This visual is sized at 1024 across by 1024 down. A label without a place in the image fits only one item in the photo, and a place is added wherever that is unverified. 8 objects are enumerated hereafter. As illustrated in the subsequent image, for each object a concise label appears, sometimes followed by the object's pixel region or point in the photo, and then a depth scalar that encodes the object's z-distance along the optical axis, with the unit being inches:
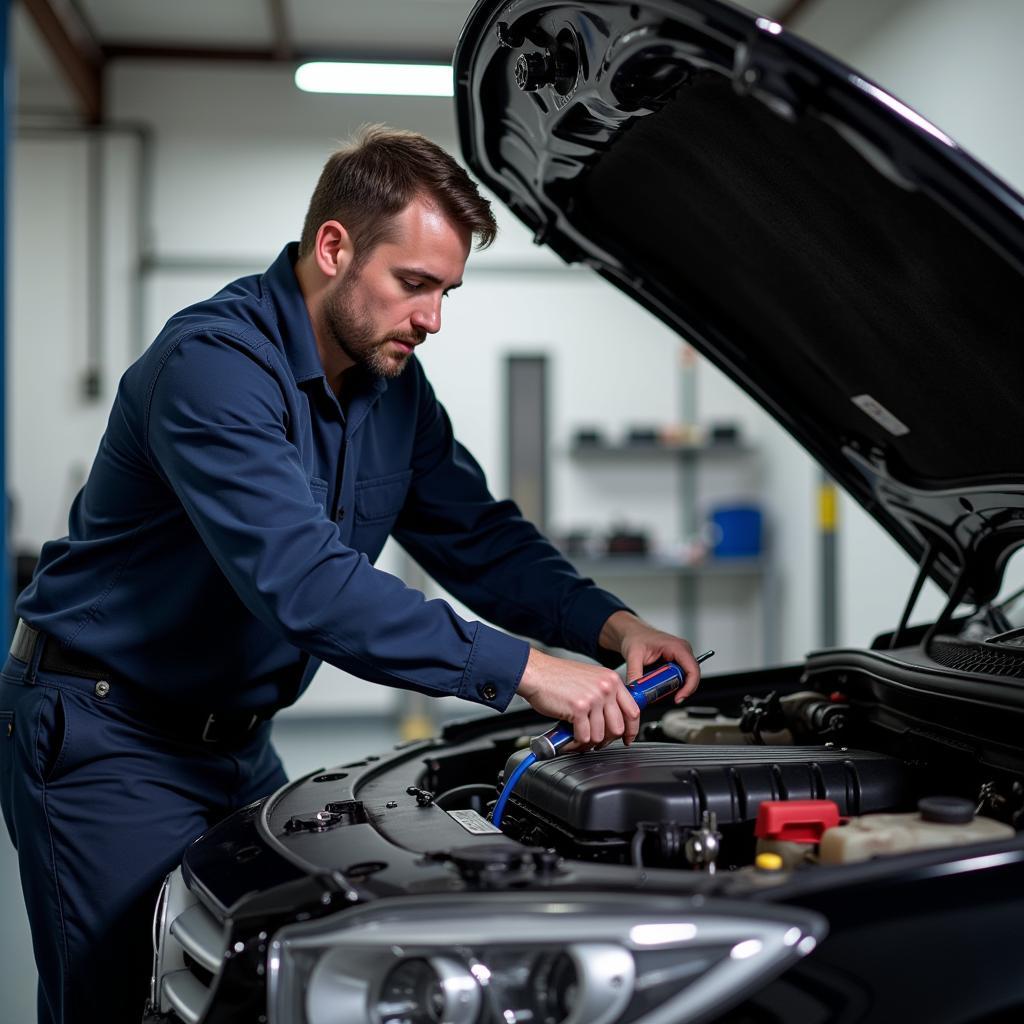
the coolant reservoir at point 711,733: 65.5
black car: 35.4
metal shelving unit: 253.0
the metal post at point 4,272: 163.3
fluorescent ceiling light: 222.4
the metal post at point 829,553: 225.3
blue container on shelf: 262.5
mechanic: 51.6
